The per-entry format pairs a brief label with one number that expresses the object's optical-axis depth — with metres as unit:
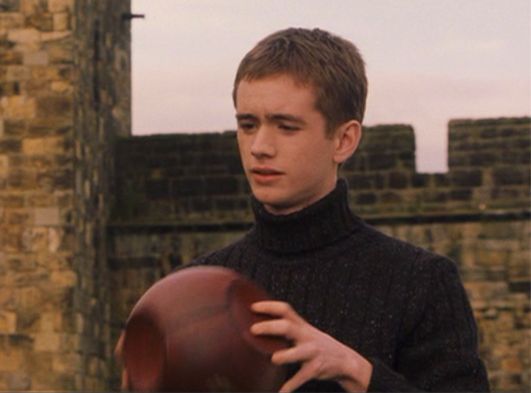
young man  3.17
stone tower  14.20
